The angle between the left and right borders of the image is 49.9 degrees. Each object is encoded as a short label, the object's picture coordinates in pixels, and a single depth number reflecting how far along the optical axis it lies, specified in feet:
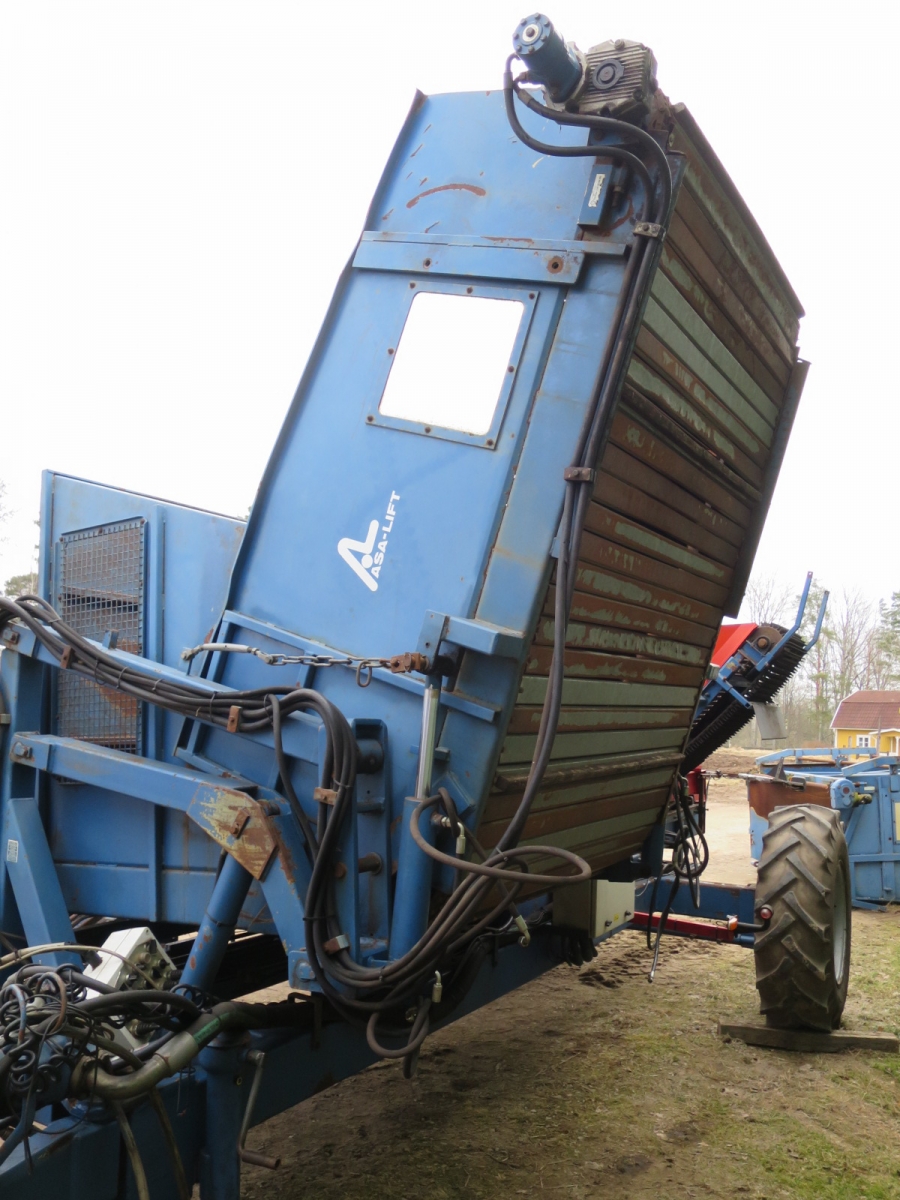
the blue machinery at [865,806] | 28.17
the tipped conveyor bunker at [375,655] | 8.94
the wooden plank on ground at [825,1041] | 16.26
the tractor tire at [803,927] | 15.52
